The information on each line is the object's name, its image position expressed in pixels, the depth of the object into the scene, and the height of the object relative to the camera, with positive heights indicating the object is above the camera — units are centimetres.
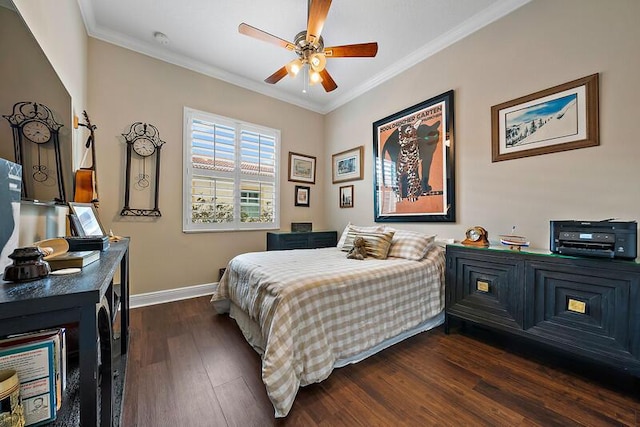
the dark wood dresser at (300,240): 367 -42
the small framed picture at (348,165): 388 +79
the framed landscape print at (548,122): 191 +78
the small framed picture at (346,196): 403 +27
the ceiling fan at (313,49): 211 +151
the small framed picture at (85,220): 149 -5
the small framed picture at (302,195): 426 +30
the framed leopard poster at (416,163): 280 +62
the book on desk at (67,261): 92 -18
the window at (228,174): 329 +55
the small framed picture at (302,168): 418 +78
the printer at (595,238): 150 -16
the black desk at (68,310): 60 -25
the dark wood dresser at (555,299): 150 -62
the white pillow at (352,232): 303 -26
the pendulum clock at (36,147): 107 +32
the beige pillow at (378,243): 262 -33
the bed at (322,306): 149 -71
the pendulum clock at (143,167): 288 +54
